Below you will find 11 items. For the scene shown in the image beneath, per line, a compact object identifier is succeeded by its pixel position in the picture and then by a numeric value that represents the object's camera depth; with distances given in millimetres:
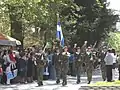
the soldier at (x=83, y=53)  20864
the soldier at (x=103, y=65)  23112
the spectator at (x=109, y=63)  21367
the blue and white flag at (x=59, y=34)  25317
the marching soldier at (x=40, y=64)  20391
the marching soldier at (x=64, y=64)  20062
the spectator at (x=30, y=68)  22844
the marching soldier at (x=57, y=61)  20312
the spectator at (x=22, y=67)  22578
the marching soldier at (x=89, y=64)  20938
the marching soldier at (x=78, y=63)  21209
